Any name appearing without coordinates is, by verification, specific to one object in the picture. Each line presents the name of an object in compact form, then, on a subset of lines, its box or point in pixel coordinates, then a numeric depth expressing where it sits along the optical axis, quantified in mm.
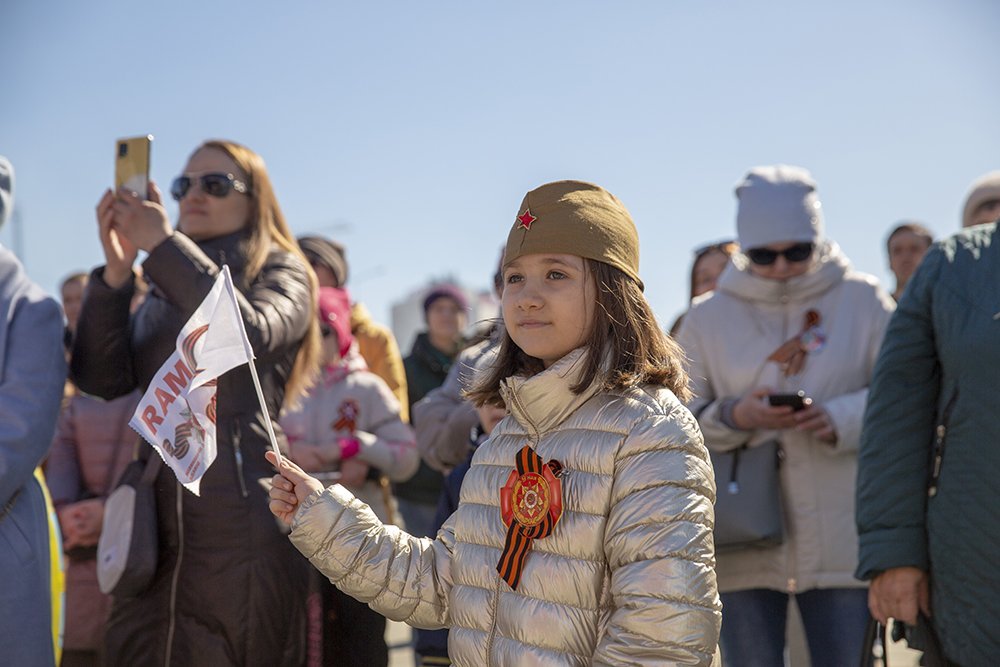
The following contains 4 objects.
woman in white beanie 4234
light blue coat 3391
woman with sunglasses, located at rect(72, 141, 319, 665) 3615
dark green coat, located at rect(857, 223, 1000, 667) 3268
